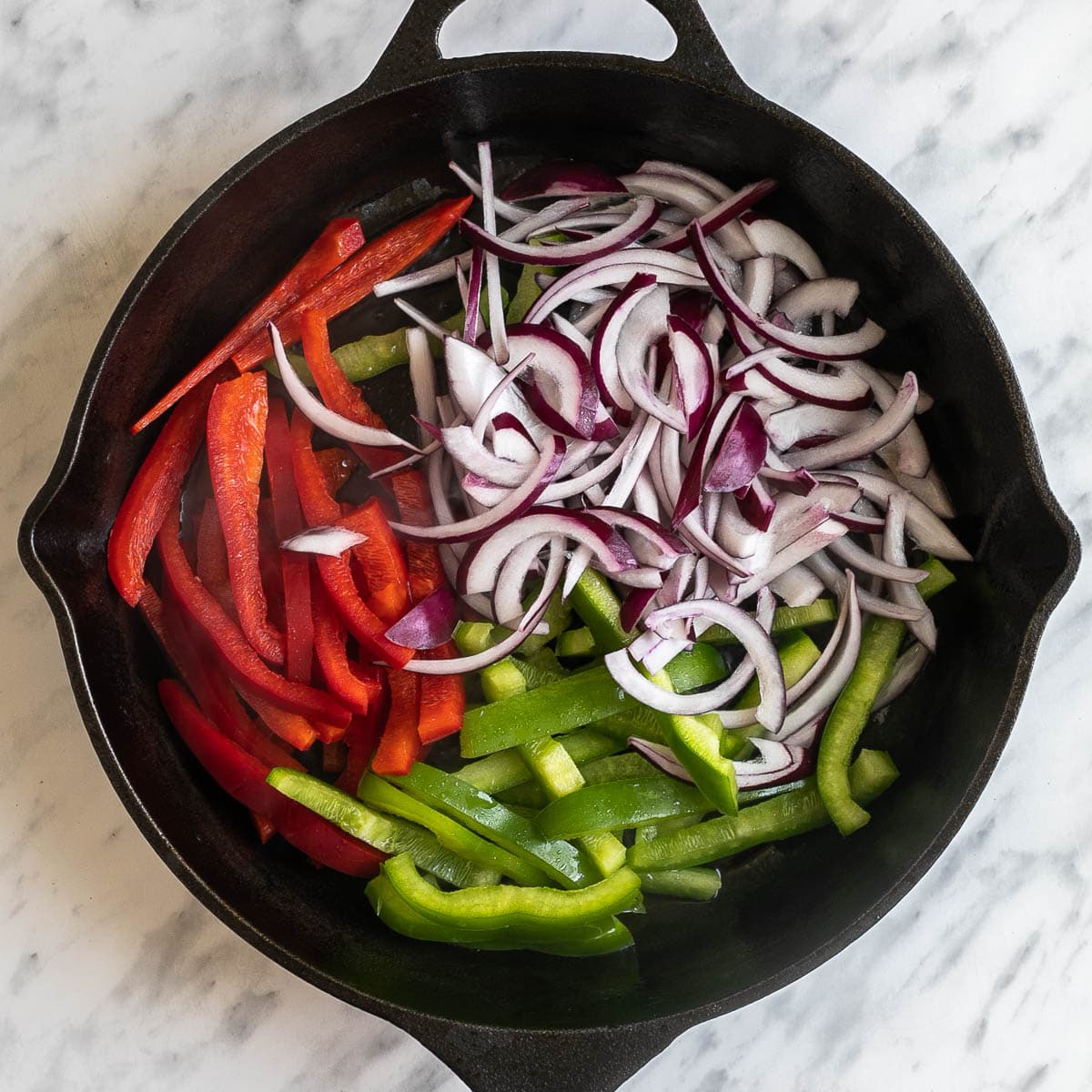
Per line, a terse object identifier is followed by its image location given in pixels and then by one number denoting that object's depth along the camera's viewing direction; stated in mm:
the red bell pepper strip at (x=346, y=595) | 671
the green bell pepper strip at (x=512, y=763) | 687
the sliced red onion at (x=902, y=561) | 690
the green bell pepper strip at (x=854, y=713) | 685
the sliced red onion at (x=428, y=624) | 671
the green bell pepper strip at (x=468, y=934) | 680
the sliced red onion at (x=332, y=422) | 683
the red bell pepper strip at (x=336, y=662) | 673
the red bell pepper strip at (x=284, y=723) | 679
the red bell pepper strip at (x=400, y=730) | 671
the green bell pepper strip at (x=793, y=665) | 691
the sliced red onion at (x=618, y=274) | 686
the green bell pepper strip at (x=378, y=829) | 673
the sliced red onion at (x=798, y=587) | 690
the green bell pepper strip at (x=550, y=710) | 675
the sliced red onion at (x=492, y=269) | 684
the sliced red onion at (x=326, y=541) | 665
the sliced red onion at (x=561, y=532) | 672
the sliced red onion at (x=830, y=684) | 687
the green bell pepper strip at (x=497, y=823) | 677
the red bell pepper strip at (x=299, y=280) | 691
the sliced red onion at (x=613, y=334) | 681
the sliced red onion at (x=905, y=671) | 699
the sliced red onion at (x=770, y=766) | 684
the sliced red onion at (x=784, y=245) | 697
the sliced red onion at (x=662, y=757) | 685
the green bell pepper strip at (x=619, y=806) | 673
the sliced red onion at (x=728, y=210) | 694
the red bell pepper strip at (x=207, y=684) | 686
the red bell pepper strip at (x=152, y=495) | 678
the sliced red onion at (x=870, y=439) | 684
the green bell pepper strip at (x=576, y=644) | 689
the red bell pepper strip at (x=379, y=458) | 686
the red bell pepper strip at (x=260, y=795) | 679
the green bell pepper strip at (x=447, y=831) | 678
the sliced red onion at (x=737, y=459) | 673
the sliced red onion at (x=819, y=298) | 698
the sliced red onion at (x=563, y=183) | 704
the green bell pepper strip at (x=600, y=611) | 676
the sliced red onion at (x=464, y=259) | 696
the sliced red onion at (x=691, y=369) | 678
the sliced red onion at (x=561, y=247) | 688
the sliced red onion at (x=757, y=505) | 677
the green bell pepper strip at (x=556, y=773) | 678
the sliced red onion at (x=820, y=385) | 685
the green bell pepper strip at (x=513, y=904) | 667
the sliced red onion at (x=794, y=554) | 678
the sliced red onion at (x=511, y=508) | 673
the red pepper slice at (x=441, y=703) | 670
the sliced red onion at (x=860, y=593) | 689
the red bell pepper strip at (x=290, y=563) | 677
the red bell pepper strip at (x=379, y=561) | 674
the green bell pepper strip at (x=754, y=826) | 688
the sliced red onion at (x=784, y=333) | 681
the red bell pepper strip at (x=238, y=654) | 674
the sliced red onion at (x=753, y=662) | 673
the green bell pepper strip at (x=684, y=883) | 694
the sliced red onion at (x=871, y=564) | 686
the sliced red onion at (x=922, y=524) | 692
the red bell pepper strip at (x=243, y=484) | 675
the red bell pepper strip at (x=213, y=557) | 688
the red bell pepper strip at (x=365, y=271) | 693
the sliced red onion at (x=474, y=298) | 685
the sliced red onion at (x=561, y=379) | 678
